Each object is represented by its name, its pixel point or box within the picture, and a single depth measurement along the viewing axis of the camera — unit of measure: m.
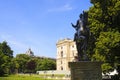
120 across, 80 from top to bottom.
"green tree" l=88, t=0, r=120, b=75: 14.90
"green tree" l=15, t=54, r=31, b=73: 66.95
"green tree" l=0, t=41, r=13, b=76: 44.42
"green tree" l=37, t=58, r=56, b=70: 62.75
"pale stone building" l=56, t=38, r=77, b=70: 58.97
